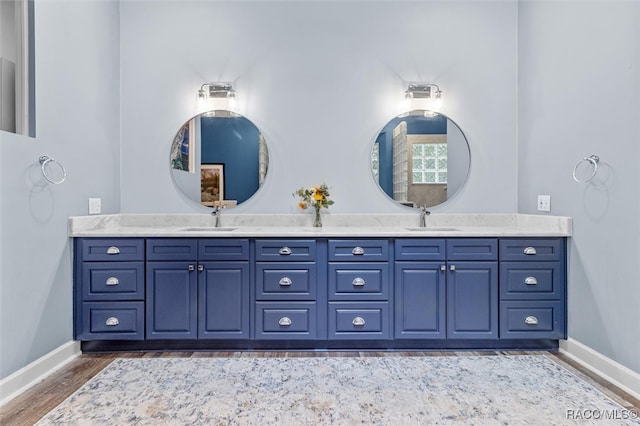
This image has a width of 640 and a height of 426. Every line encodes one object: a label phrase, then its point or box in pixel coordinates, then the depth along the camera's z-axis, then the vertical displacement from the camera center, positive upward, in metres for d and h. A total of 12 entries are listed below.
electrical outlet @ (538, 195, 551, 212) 2.73 +0.04
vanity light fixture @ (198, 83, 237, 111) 3.08 +0.92
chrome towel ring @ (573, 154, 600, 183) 2.29 +0.29
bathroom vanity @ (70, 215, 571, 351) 2.53 -0.55
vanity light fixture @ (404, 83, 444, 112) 3.11 +0.94
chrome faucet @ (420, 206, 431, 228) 3.08 -0.07
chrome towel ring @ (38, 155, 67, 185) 2.25 +0.24
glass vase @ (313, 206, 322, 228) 3.00 -0.10
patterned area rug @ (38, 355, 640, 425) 1.79 -1.02
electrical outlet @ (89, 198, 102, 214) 2.71 +0.00
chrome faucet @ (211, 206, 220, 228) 3.05 -0.07
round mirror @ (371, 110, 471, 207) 3.12 +0.42
